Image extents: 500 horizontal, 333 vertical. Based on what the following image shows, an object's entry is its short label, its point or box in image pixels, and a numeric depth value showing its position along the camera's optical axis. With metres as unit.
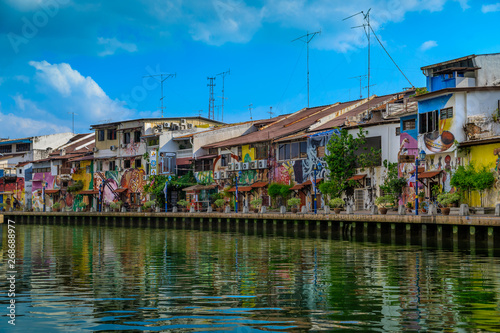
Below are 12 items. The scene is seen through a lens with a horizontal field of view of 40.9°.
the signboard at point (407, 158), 44.48
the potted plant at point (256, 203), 58.56
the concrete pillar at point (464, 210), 32.50
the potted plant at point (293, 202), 52.46
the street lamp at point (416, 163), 36.88
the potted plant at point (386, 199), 45.19
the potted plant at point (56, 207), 87.50
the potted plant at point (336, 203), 47.25
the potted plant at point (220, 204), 62.00
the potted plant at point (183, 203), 65.69
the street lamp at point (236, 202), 60.34
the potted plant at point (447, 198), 38.20
